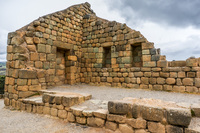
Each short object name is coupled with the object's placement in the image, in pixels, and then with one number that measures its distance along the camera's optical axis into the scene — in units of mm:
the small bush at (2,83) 12615
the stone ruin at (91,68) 2814
